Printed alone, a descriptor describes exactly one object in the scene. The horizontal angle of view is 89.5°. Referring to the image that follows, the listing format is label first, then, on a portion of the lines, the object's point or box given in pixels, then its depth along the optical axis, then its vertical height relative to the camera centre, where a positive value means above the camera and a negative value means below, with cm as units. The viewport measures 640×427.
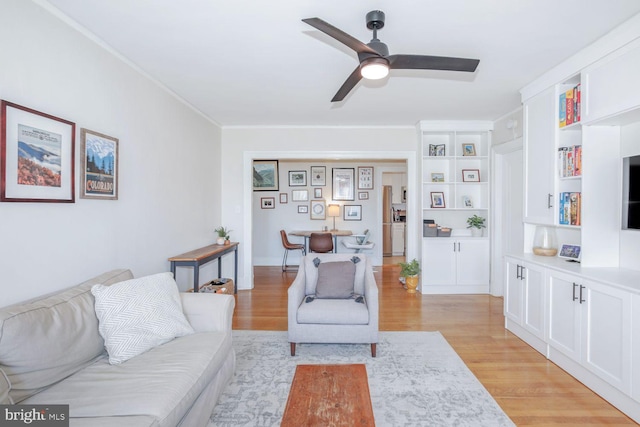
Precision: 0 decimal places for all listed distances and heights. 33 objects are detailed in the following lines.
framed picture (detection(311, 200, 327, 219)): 723 +1
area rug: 196 -125
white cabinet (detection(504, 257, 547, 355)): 281 -87
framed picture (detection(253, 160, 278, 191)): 716 +77
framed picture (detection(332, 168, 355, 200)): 722 +58
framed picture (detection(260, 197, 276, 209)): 729 +14
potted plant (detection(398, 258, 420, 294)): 488 -97
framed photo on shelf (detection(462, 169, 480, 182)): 492 +55
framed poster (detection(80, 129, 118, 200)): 225 +32
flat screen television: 228 +13
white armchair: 266 -92
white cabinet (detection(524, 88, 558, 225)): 292 +51
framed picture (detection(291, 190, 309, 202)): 724 +32
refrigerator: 842 -27
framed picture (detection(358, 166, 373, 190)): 722 +71
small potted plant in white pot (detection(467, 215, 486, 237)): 480 -22
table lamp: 692 -1
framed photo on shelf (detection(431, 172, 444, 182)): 502 +53
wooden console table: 337 -53
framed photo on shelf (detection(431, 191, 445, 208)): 496 +17
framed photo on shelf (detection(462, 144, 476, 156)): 488 +91
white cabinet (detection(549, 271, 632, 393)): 199 -81
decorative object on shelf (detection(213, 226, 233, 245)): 459 -38
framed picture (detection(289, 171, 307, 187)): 723 +69
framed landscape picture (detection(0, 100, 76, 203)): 171 +31
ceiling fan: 192 +93
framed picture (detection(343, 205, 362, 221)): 725 -5
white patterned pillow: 177 -64
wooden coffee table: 136 -89
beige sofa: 135 -81
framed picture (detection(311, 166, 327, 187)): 721 +75
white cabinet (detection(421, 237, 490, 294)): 473 -81
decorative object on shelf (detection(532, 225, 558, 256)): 314 -31
